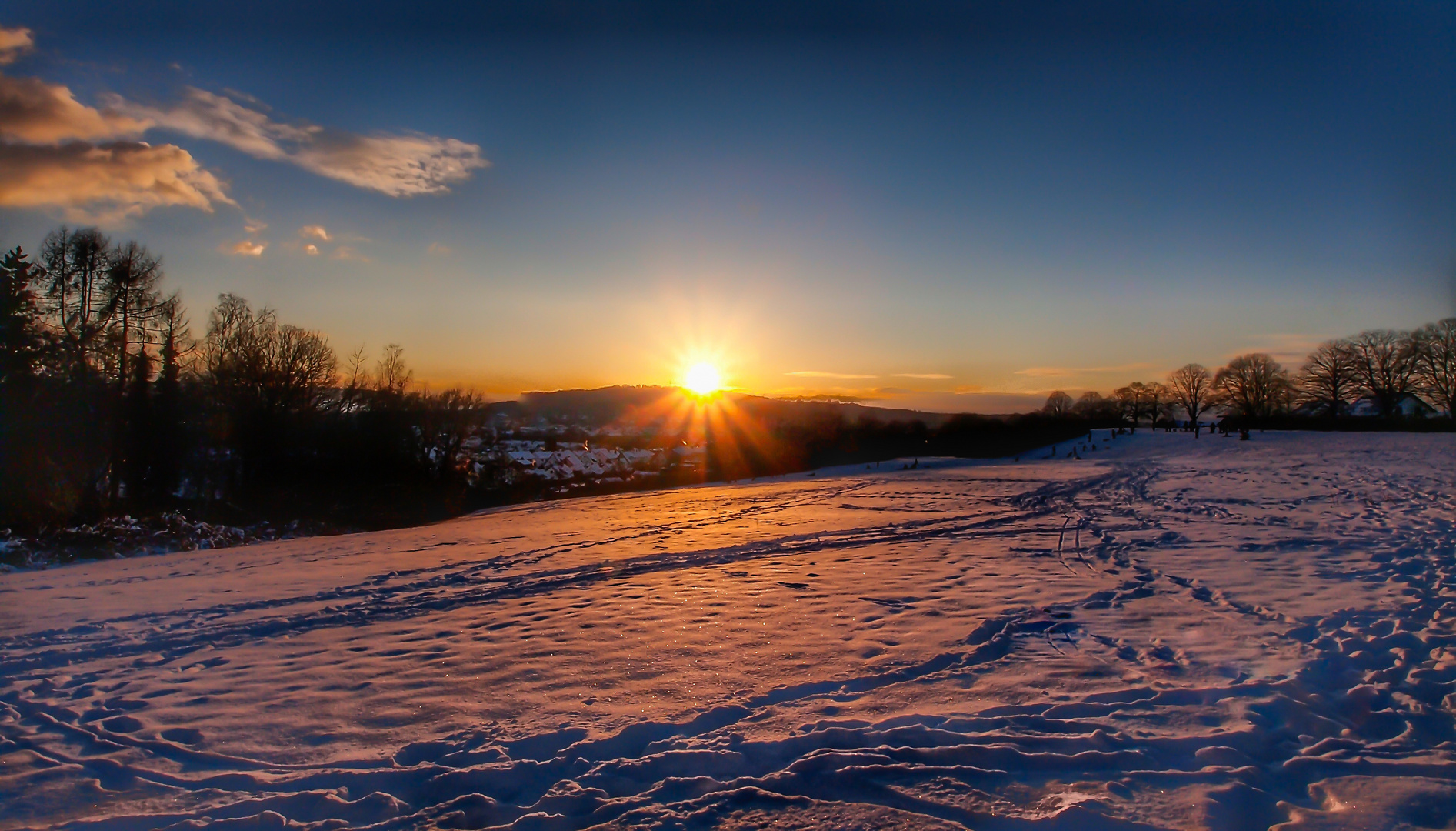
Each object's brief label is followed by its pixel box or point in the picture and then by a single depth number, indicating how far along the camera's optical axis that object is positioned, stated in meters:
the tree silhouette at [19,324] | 19.33
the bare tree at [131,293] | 23.27
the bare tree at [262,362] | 28.02
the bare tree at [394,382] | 34.03
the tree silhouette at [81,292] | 21.67
